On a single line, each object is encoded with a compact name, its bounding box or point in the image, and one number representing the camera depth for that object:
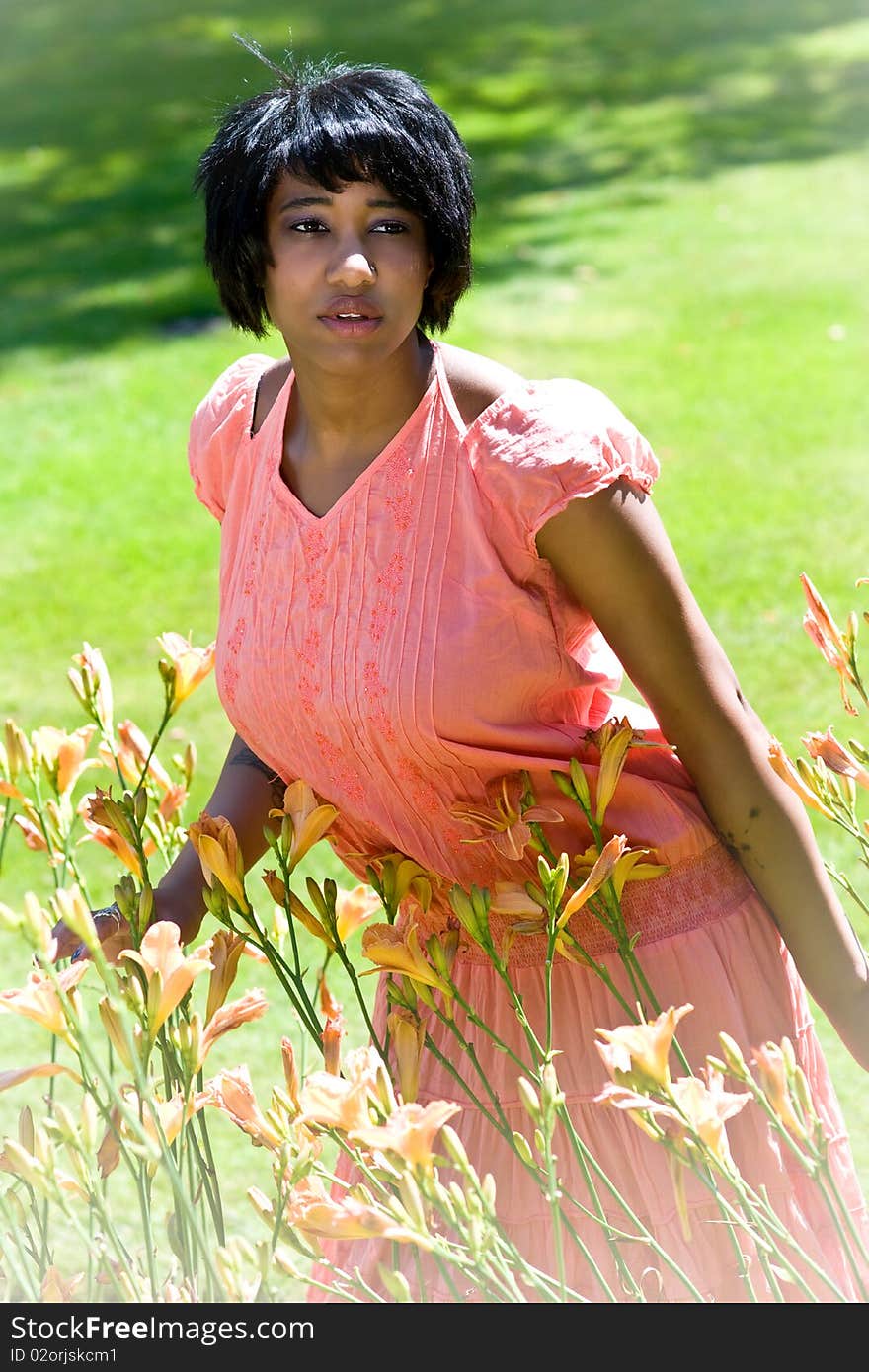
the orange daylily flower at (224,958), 3.50
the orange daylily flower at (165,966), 3.37
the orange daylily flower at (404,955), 3.49
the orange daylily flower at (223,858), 3.53
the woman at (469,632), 3.87
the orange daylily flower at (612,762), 3.58
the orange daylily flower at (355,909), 3.57
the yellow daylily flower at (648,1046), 3.31
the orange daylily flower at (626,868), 3.54
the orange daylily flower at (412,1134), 3.29
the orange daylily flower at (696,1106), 3.31
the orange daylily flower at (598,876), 3.50
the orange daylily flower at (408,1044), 3.49
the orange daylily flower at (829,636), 3.62
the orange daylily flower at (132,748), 3.89
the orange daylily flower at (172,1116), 3.42
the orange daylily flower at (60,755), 3.71
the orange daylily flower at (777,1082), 3.31
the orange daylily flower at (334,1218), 3.30
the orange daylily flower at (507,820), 3.63
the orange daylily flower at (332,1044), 3.52
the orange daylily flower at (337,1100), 3.34
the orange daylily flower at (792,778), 3.57
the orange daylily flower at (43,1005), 3.37
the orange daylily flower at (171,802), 3.91
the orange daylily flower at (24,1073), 3.39
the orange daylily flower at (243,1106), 3.46
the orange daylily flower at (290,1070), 3.50
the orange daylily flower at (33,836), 3.84
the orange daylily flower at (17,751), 3.73
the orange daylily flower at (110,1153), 3.48
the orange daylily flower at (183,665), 3.88
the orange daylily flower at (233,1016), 3.47
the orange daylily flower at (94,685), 3.79
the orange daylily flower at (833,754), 3.57
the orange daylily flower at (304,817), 3.57
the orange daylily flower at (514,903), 3.55
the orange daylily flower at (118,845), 3.61
